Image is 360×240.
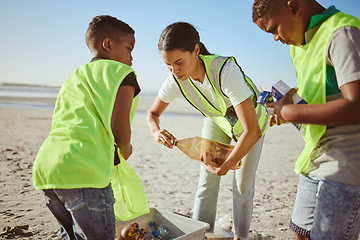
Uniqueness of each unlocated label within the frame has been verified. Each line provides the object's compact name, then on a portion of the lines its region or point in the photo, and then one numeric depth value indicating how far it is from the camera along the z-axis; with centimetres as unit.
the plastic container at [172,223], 253
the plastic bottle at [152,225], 289
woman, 229
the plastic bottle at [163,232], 276
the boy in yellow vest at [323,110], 139
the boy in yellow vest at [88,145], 169
